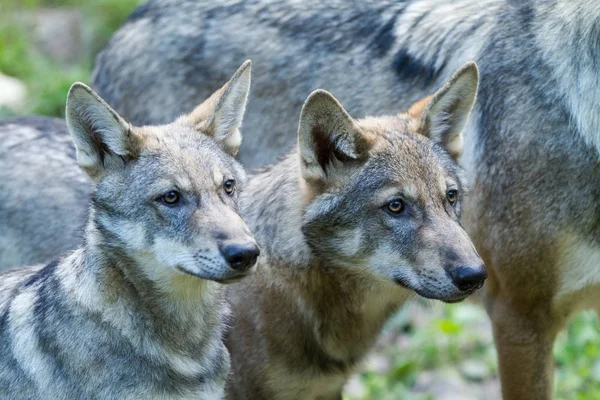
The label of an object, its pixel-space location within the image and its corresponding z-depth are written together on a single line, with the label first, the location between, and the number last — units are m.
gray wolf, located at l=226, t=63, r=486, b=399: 10.37
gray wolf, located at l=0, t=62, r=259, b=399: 9.83
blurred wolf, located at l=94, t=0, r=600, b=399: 11.48
